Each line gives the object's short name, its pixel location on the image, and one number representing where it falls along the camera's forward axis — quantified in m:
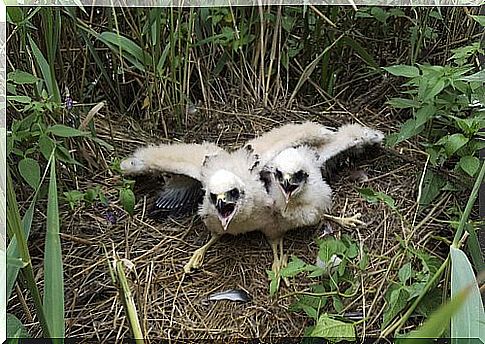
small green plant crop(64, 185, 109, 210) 0.77
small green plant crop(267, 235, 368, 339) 0.73
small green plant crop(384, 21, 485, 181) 0.75
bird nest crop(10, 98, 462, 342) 0.75
